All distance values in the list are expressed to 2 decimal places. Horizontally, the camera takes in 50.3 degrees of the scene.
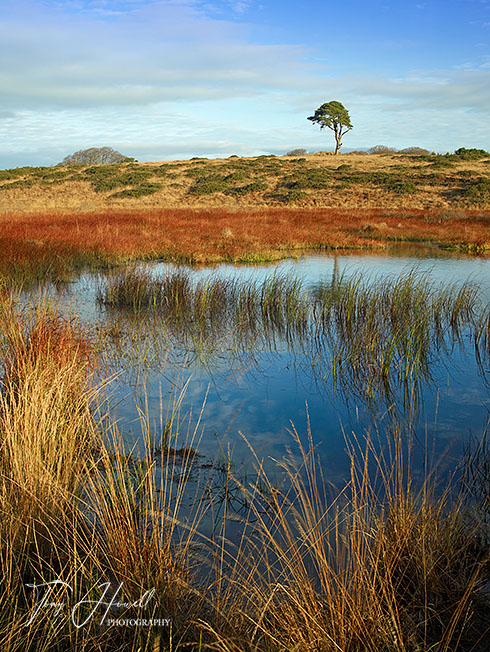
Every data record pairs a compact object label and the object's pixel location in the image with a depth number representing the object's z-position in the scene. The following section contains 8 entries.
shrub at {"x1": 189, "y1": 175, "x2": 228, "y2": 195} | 39.44
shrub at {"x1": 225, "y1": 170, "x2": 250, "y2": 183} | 42.52
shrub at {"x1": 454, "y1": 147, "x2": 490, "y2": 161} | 45.76
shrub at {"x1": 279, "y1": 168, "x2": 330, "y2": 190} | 38.31
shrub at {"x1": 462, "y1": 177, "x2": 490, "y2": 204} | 32.07
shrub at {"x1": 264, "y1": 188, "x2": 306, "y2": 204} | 35.38
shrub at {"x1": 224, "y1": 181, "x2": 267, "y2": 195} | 38.50
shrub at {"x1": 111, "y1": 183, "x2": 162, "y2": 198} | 39.09
